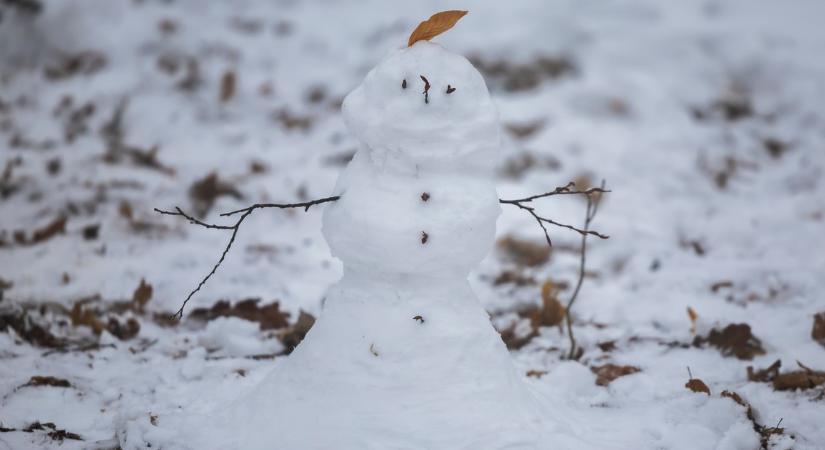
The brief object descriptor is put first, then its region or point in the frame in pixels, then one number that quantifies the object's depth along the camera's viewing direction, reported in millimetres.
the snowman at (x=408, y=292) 3816
